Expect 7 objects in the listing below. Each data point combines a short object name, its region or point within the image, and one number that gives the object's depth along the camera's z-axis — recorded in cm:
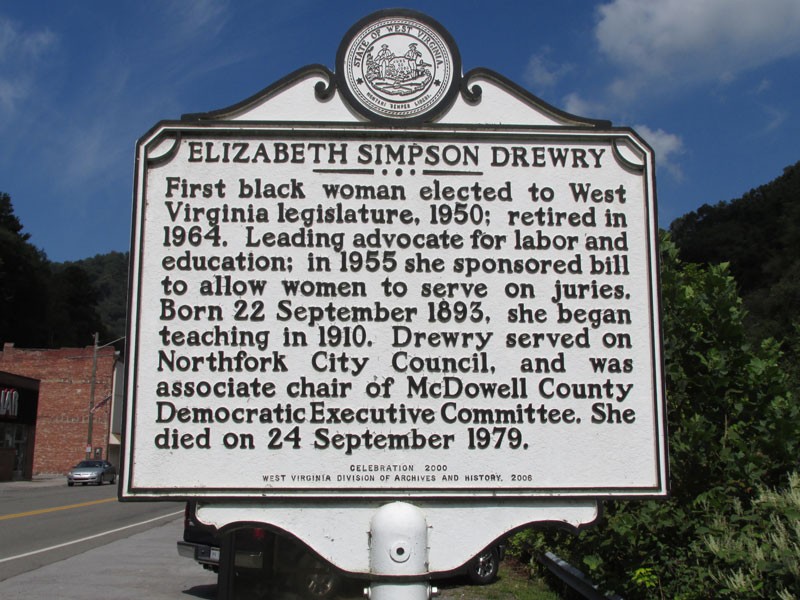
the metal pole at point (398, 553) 360
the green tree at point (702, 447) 523
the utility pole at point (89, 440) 4362
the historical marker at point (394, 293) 364
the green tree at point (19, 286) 6481
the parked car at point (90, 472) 3697
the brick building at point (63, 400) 5350
